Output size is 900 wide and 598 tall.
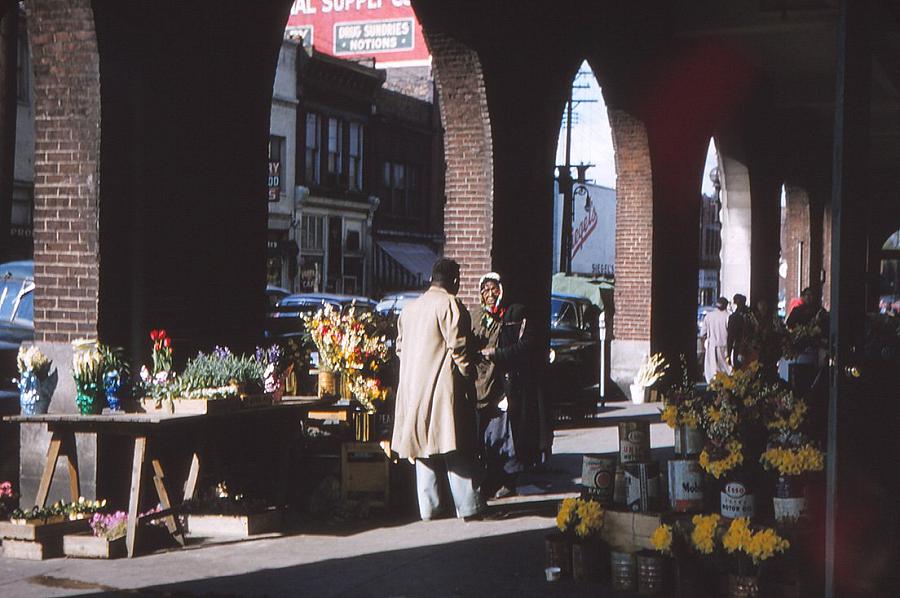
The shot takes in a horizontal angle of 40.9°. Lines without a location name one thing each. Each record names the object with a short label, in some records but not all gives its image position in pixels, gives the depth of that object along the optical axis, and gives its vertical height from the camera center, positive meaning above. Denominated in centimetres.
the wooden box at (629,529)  684 -138
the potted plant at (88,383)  786 -67
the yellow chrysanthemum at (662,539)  652 -135
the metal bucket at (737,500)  655 -114
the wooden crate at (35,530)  756 -158
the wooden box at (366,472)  923 -143
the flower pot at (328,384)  981 -81
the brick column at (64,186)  837 +66
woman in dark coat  1023 -93
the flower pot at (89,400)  785 -78
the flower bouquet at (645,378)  1964 -145
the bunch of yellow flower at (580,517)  696 -133
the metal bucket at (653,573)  657 -155
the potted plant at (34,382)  805 -69
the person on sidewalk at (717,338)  1975 -80
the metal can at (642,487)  698 -115
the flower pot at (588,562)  693 -157
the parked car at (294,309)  1789 -41
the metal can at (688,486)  679 -111
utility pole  3325 +201
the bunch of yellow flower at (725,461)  666 -95
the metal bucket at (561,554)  705 -156
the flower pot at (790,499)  648 -112
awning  4322 +106
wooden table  760 -100
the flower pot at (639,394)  1969 -171
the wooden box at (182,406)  783 -81
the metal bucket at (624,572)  670 -157
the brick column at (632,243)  1917 +74
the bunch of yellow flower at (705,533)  638 -129
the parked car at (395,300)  1955 -26
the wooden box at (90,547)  755 -167
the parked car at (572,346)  1716 -87
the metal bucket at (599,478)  720 -114
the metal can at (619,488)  711 -117
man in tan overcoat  878 -86
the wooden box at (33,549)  753 -169
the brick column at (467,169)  1367 +136
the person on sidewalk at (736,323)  1850 -51
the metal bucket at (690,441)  720 -91
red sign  4694 +1019
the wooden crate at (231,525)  833 -168
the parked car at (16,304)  1171 -25
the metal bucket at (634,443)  732 -93
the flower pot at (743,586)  620 -152
